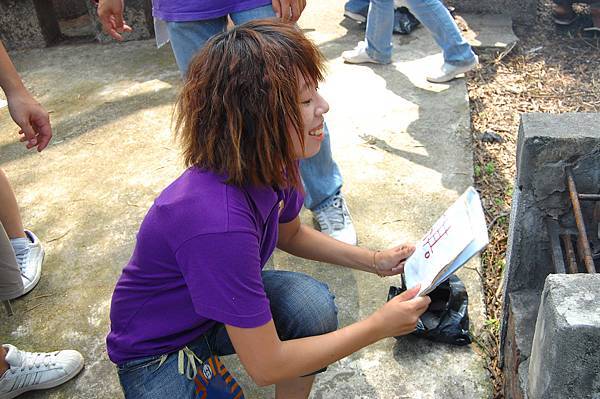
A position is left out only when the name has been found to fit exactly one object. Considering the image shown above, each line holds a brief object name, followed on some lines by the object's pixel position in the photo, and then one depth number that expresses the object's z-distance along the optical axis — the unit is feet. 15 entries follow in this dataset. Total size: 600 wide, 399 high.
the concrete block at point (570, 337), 3.79
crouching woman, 4.43
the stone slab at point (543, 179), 5.45
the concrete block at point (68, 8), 17.79
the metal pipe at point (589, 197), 5.36
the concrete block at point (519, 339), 5.51
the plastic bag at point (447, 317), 6.91
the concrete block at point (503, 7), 15.35
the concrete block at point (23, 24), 15.78
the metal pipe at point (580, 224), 4.70
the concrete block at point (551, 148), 5.41
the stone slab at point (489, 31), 14.35
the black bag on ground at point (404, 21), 15.21
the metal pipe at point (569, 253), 5.16
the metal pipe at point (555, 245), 5.29
